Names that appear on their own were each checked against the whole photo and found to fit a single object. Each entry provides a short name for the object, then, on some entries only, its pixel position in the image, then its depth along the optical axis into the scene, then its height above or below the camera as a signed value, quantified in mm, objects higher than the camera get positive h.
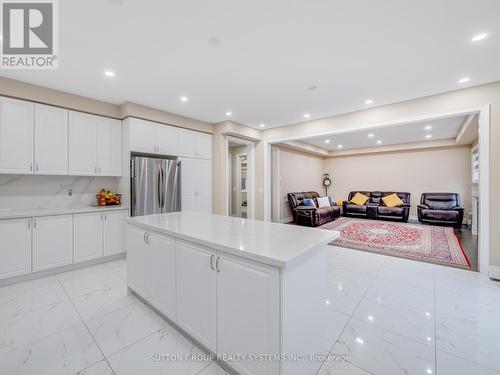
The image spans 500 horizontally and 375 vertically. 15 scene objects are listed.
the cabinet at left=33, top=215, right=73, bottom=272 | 2934 -755
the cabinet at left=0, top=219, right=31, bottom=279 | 2715 -766
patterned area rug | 3682 -1138
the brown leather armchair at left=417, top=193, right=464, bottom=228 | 5902 -645
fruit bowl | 3676 -178
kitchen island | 1208 -684
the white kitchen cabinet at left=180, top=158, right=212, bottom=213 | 4555 +76
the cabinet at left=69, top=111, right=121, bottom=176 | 3414 +712
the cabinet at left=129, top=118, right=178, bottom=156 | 3762 +932
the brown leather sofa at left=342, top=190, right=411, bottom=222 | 6844 -716
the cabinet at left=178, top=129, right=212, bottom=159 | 4520 +948
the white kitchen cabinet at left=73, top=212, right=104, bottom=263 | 3253 -740
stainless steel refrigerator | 3678 +48
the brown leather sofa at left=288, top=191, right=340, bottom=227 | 6254 -750
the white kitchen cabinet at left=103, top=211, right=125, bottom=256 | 3533 -738
